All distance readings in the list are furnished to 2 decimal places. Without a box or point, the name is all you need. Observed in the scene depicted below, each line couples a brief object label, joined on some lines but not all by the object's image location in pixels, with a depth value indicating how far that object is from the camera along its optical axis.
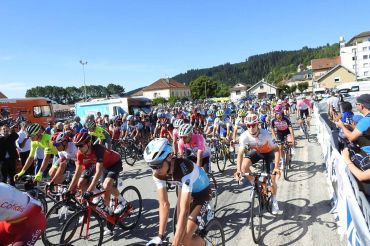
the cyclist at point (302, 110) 15.53
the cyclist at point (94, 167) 5.47
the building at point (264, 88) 110.75
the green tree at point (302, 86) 109.06
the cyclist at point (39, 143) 7.05
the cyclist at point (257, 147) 6.24
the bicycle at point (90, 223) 5.12
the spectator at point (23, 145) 9.87
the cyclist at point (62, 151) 6.33
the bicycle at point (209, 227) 4.12
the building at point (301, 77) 130.62
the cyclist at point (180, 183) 3.46
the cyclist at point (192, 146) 6.43
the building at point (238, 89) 132.25
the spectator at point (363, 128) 4.93
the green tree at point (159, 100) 85.25
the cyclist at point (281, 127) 10.09
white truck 27.00
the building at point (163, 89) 120.69
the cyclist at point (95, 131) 10.25
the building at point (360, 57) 96.25
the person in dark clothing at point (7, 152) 8.77
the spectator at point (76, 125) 13.09
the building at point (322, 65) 118.28
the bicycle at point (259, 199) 5.40
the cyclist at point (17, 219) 3.23
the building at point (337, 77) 84.00
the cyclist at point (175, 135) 8.96
